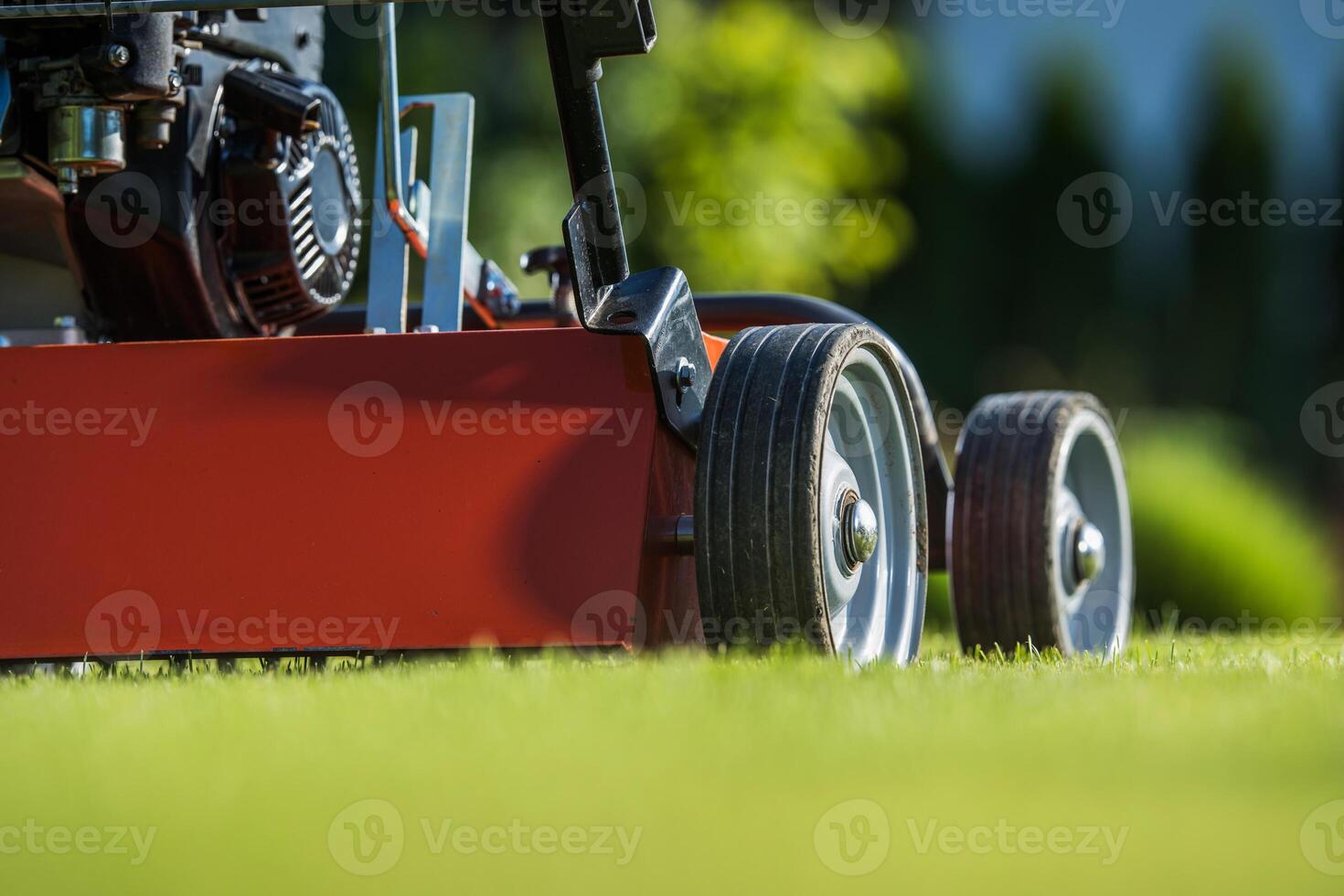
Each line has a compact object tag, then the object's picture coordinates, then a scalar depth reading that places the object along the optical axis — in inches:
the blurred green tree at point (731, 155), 1005.2
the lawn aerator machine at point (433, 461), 203.2
